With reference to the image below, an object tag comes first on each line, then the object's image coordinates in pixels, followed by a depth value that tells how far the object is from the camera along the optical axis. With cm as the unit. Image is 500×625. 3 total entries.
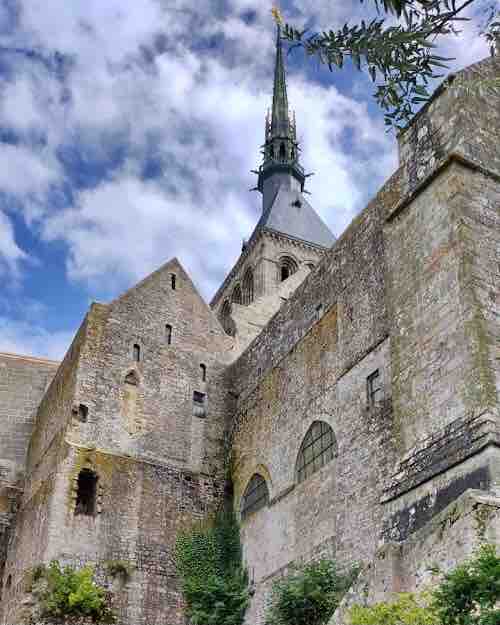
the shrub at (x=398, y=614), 667
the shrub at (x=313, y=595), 1099
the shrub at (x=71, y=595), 1334
